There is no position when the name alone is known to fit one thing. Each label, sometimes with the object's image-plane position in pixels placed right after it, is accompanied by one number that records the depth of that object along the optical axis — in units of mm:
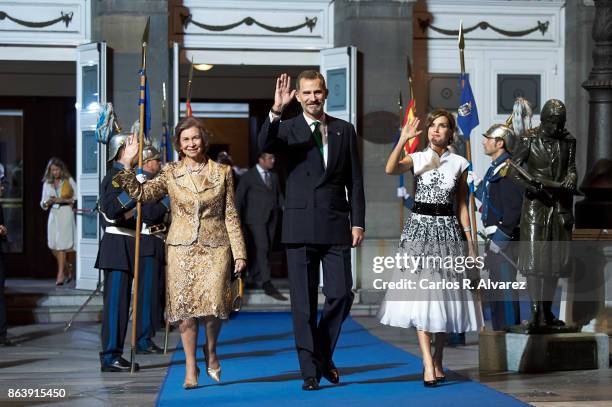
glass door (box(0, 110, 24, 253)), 18531
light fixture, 17219
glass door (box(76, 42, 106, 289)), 14352
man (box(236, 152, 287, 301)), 15562
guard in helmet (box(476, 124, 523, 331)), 10641
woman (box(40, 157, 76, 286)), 16719
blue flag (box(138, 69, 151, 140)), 9984
